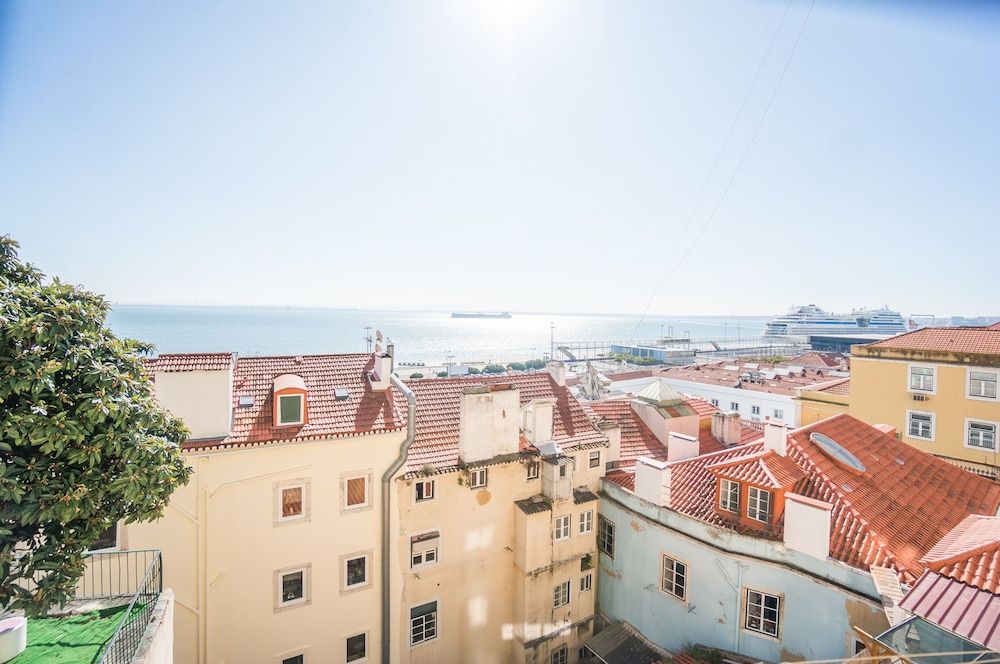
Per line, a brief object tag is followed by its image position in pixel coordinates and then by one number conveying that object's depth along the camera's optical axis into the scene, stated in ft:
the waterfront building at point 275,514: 35.73
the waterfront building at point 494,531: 44.45
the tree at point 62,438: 19.16
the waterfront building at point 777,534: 32.71
